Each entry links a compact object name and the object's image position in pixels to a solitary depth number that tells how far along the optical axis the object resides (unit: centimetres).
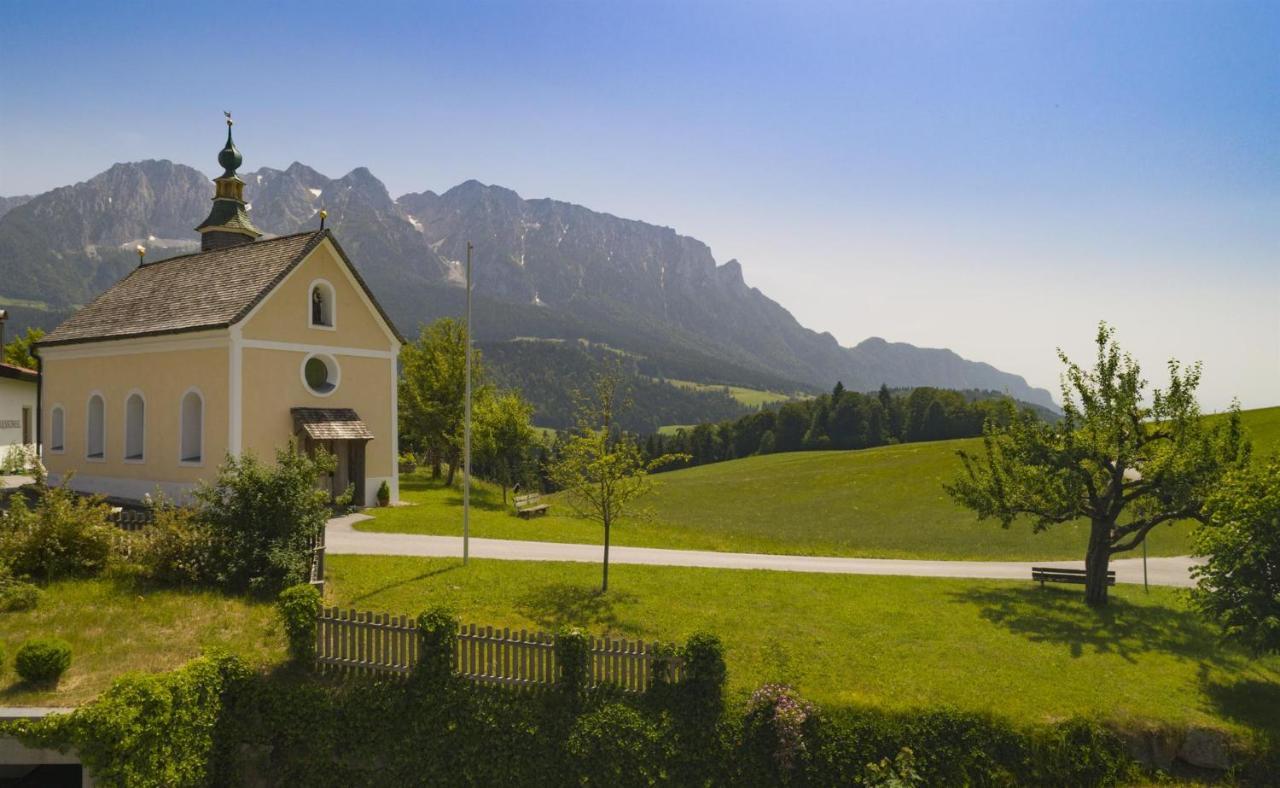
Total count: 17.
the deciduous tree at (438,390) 4306
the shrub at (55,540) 1717
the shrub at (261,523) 1758
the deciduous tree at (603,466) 2014
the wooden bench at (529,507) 3431
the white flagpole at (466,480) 2170
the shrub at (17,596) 1577
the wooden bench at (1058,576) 2314
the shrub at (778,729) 1344
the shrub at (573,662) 1430
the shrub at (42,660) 1322
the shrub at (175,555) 1764
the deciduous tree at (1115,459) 2019
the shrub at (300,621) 1488
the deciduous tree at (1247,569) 1511
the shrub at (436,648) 1441
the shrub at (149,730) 1180
